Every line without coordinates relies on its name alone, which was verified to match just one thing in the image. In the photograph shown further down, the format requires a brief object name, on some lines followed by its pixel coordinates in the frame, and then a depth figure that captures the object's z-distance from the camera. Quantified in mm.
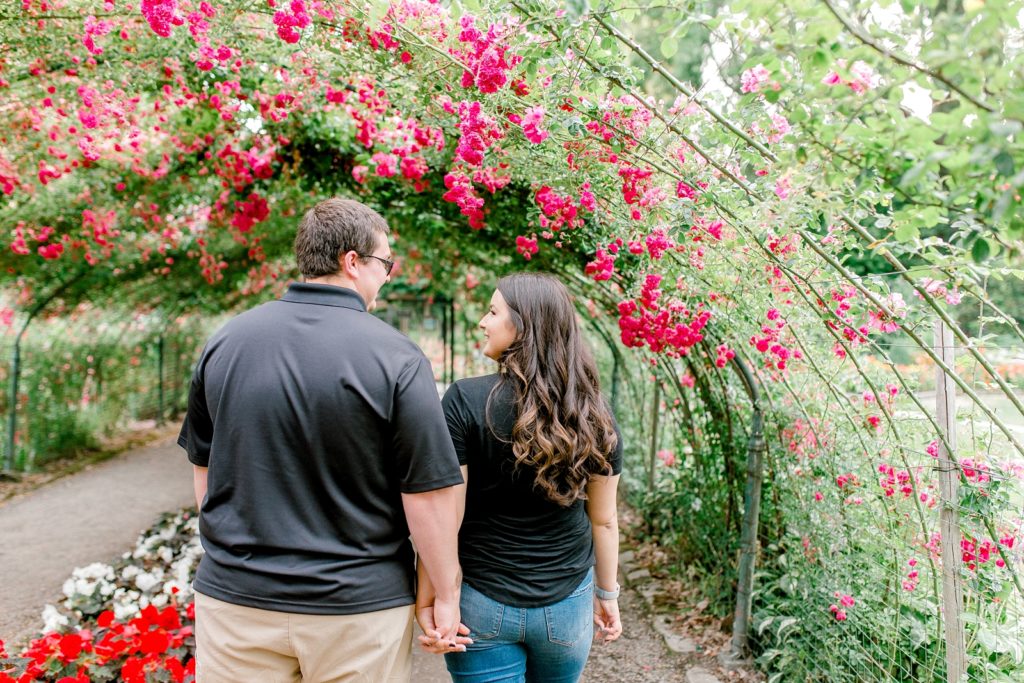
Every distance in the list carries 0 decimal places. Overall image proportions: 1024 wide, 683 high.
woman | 1581
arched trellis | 1222
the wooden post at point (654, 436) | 4727
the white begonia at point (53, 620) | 2979
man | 1403
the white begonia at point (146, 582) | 3400
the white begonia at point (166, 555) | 3951
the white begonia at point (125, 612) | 3156
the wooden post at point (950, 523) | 2014
